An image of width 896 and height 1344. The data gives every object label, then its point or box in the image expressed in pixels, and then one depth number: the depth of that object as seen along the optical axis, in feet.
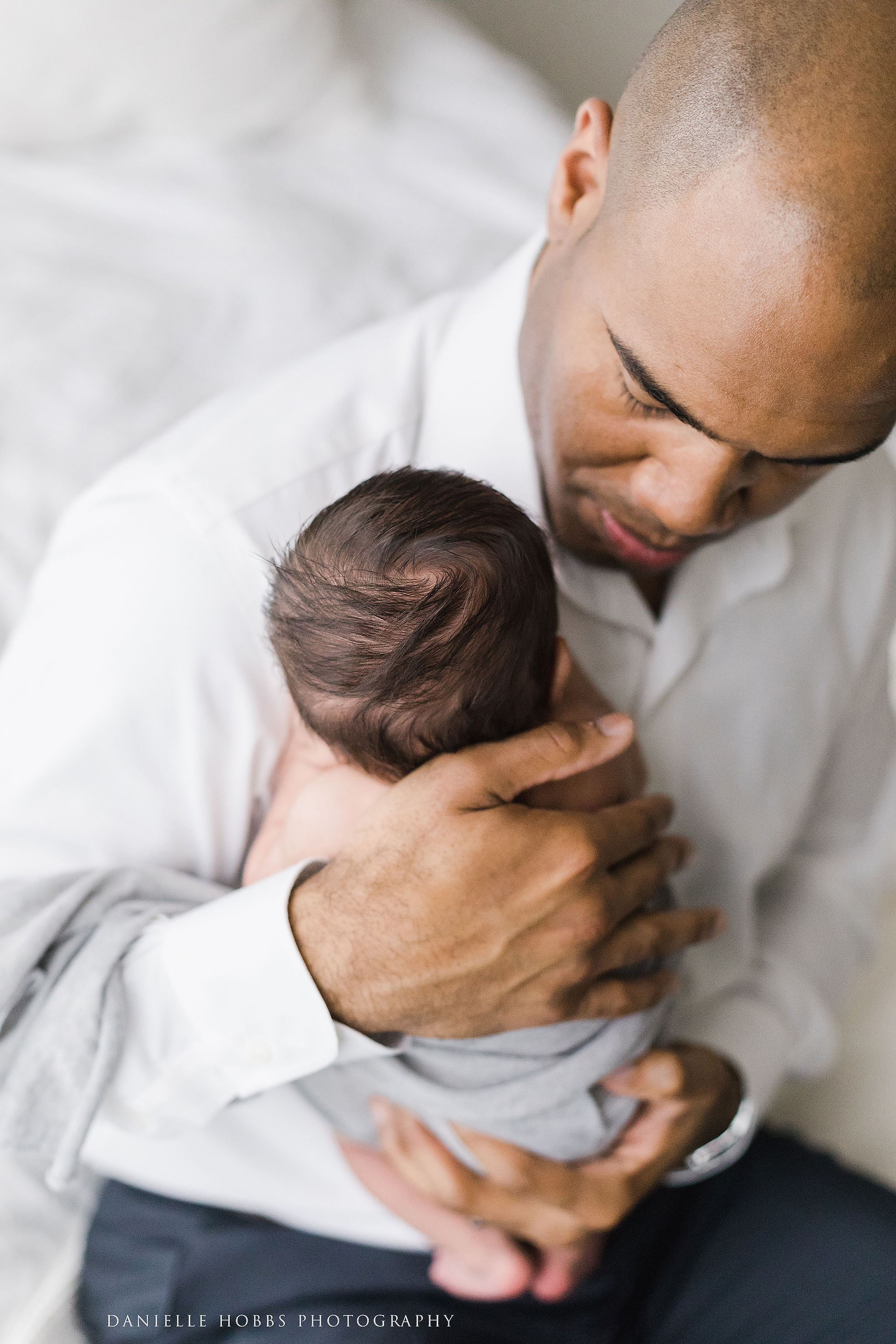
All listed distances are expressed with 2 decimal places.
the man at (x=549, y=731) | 2.24
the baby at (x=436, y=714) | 2.30
